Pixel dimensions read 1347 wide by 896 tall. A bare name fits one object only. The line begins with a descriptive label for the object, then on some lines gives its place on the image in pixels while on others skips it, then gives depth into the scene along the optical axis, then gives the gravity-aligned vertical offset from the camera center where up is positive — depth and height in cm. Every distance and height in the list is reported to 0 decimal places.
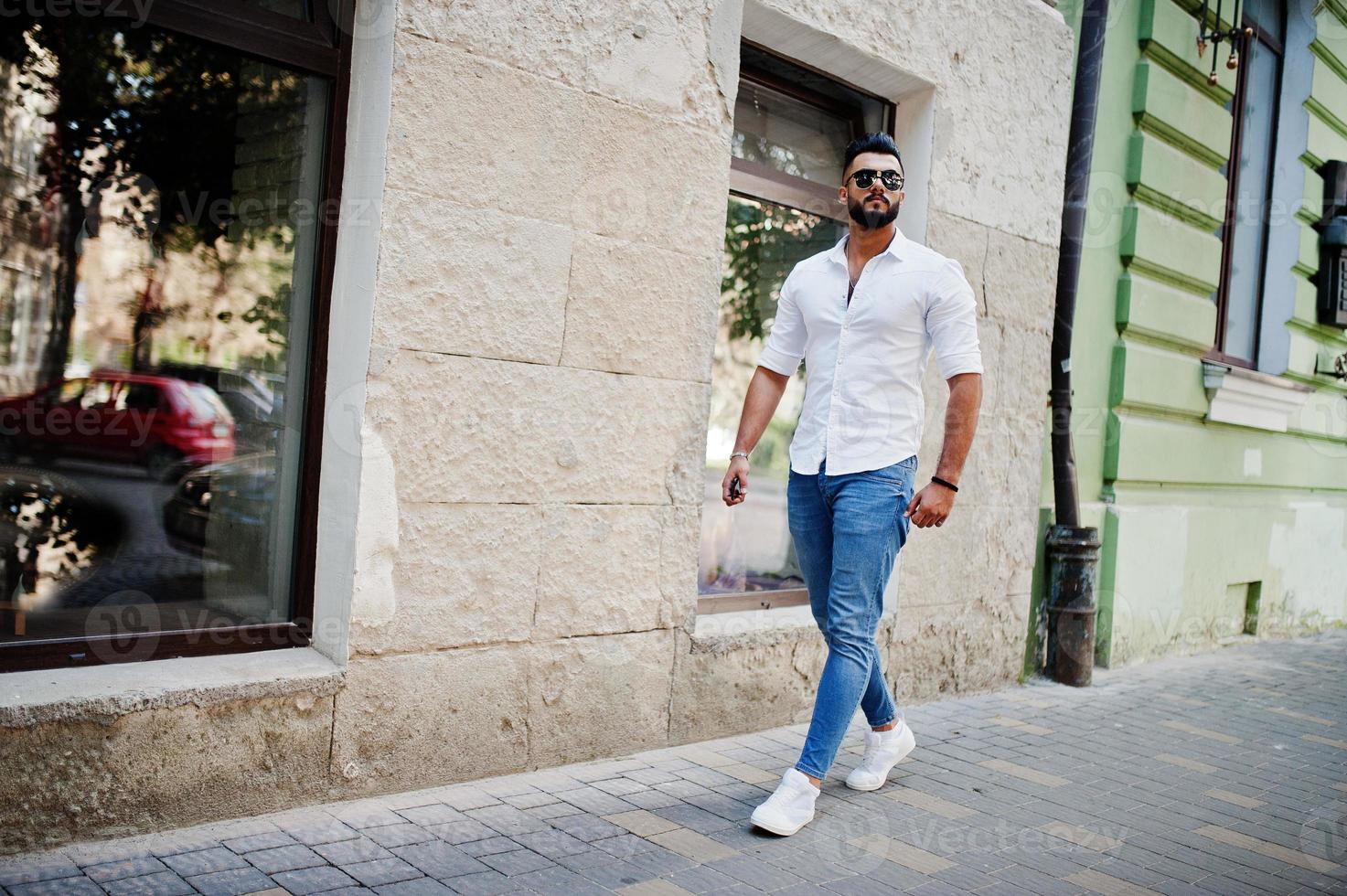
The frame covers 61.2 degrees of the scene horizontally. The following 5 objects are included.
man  335 +12
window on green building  780 +215
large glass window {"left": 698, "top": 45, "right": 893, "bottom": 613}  489 +105
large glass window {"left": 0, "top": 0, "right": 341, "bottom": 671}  351 +46
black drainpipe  583 +43
